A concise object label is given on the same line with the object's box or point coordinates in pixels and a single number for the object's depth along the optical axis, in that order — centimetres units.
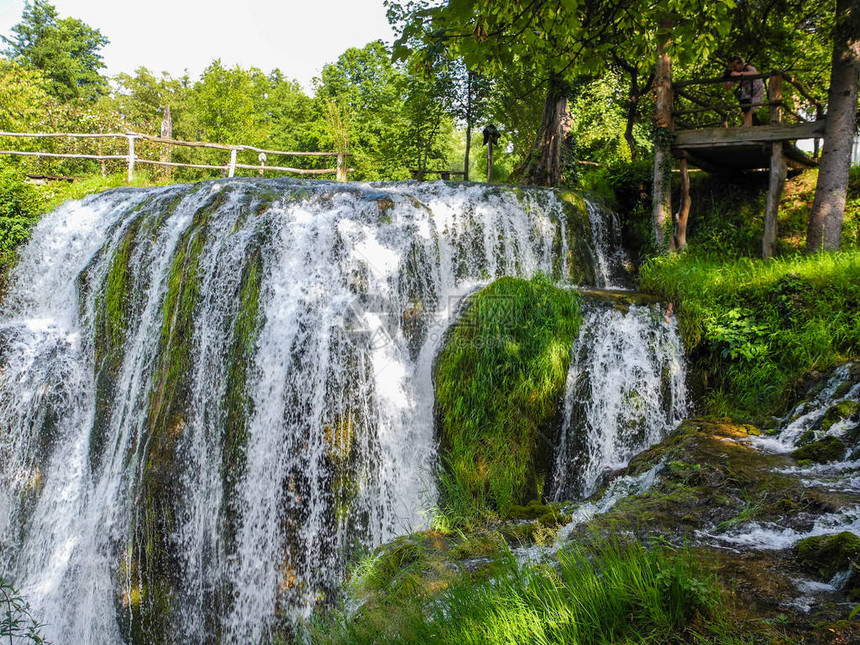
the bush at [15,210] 916
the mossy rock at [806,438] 444
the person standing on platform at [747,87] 904
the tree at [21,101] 1883
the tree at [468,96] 2023
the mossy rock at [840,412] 443
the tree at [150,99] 3697
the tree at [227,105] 2475
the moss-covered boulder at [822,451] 400
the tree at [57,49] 3453
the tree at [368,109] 2314
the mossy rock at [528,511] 429
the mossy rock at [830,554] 224
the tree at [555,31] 340
